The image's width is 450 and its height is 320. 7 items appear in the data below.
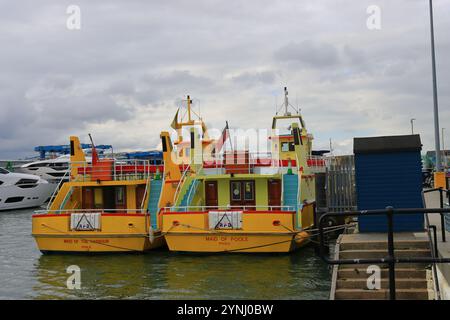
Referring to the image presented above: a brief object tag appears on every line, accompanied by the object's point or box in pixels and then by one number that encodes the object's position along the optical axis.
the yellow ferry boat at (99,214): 18.50
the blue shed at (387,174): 13.71
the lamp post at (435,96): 25.53
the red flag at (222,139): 24.58
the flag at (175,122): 26.81
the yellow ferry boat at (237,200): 17.22
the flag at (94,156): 21.67
